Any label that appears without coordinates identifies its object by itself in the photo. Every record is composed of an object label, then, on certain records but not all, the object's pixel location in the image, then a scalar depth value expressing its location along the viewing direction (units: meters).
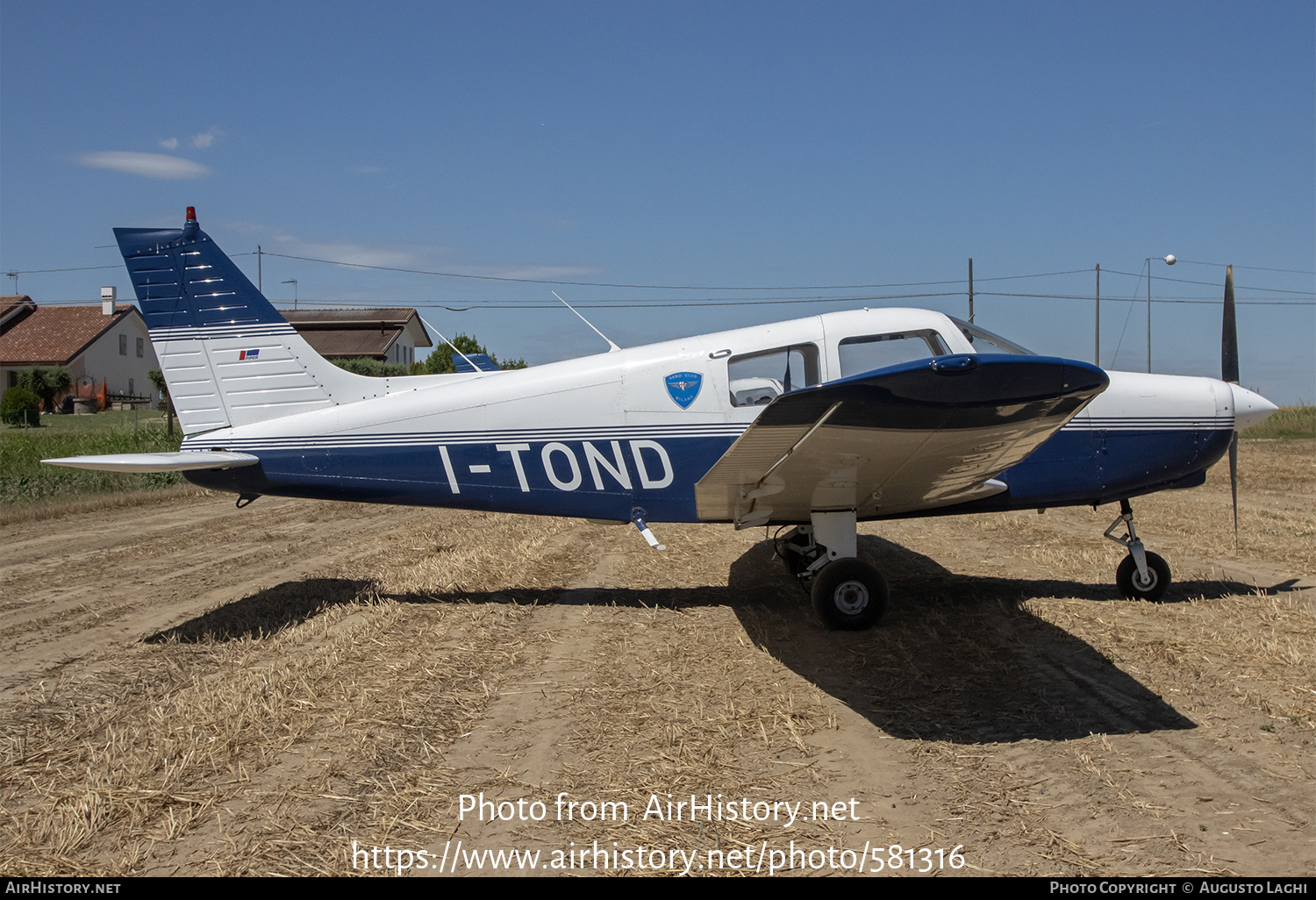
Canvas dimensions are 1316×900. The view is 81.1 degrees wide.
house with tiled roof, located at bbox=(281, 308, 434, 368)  52.50
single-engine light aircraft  5.94
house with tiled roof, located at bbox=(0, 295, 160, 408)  44.94
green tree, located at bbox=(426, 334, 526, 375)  35.81
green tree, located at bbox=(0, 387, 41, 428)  32.12
